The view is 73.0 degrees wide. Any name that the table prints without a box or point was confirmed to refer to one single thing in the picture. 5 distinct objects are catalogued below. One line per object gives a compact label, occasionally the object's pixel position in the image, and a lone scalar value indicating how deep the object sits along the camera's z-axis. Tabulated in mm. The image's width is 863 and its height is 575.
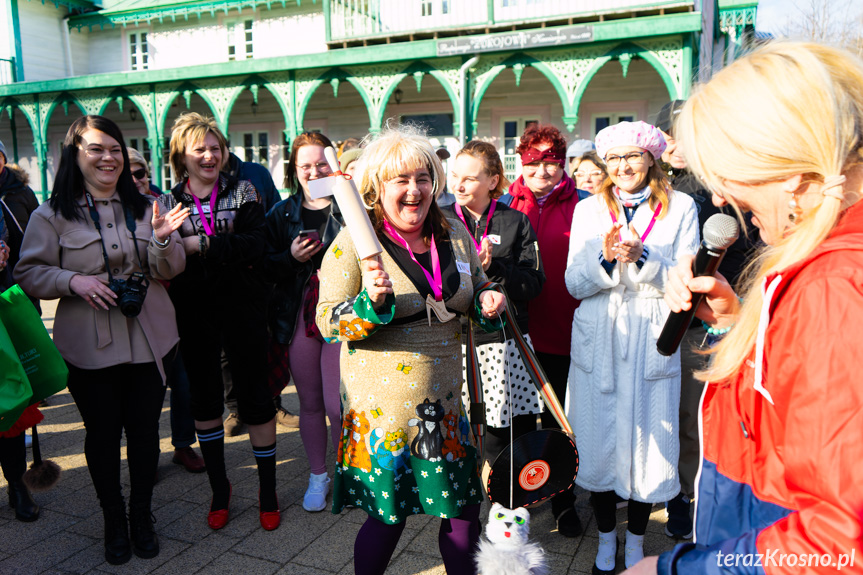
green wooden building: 10797
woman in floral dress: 2115
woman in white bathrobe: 2680
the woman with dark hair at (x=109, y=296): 2797
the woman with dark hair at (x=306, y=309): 3426
